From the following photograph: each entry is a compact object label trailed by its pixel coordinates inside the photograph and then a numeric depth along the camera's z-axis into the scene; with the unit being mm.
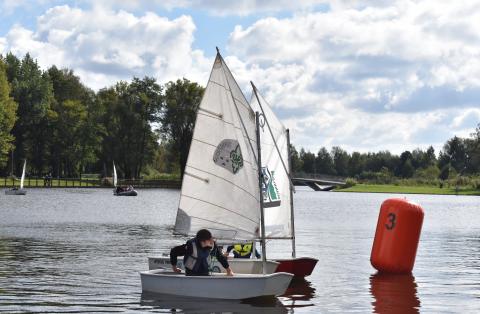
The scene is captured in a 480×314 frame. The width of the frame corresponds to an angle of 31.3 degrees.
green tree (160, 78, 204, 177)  168250
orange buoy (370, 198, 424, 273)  32844
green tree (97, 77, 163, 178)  171000
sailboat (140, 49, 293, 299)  27531
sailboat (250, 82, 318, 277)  30172
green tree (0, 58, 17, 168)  143875
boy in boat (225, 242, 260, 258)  30812
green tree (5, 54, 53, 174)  159250
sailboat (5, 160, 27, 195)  119500
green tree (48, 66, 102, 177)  167125
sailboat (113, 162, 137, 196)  131750
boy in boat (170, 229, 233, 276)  25125
